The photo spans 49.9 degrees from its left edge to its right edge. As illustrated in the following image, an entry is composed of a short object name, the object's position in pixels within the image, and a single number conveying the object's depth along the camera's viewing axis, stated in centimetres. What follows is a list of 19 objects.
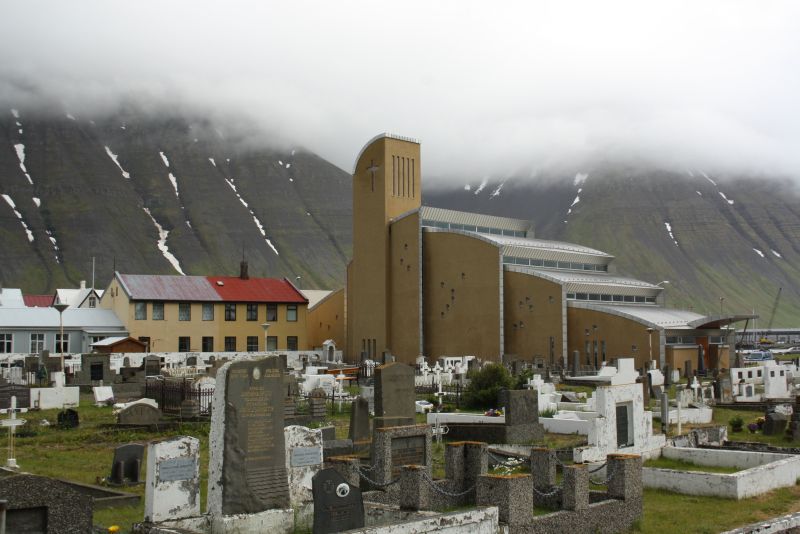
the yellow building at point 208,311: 5888
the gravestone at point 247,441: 1173
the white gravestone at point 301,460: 1300
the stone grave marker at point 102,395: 3177
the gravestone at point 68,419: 2441
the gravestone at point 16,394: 2802
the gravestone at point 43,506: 938
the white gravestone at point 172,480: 1182
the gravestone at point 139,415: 2439
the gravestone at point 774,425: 2347
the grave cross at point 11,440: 1650
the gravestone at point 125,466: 1584
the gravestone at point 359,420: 1991
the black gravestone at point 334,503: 1088
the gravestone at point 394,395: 1941
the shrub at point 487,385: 2967
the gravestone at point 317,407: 2717
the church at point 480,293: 5297
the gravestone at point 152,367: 4134
